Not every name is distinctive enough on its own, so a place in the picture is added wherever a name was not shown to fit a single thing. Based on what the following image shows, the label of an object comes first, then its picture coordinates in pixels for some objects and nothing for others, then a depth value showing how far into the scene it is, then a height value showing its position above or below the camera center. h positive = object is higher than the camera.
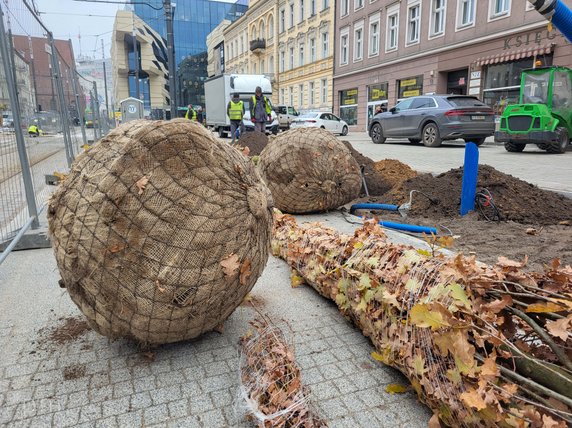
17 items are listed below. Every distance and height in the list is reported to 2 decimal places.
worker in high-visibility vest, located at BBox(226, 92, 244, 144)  16.77 +0.21
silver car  15.33 -0.11
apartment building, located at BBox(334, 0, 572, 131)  20.23 +3.69
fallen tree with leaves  1.76 -1.01
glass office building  78.62 +15.26
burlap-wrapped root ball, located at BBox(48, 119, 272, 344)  2.18 -0.57
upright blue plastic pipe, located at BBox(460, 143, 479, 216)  5.62 -0.83
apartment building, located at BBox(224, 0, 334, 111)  38.78 +7.17
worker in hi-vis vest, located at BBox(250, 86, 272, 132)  15.20 +0.21
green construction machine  13.39 +0.01
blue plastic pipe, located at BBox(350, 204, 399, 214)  6.12 -1.28
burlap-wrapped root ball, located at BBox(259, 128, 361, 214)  6.08 -0.76
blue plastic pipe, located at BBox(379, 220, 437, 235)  5.18 -1.33
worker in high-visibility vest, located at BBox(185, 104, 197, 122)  25.85 +0.27
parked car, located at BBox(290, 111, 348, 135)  26.71 -0.26
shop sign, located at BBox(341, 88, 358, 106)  34.69 +1.61
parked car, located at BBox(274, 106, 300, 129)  31.38 +0.15
